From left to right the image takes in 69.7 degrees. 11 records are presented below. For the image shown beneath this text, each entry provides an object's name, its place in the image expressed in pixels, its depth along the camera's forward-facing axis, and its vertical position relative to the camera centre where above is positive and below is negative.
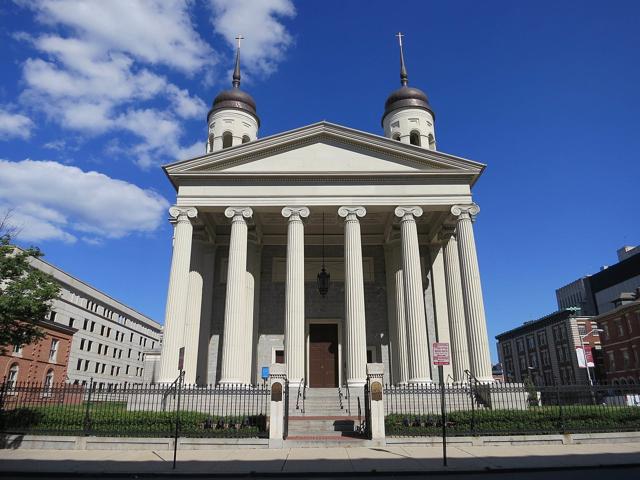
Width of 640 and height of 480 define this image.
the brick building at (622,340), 53.84 +5.93
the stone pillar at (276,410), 14.12 -0.53
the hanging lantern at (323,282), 26.77 +6.11
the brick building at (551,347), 66.38 +6.88
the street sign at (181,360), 12.82 +0.89
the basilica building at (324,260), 22.05 +7.26
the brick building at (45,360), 37.09 +2.86
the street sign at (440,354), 12.41 +0.97
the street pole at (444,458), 11.11 -1.52
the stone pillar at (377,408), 14.32 -0.48
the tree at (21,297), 15.95 +3.28
